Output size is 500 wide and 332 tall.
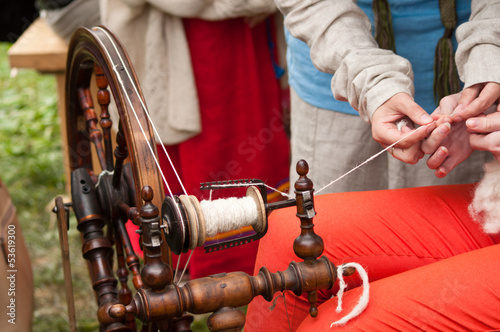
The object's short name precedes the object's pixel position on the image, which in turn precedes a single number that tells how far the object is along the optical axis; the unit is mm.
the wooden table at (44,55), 2410
